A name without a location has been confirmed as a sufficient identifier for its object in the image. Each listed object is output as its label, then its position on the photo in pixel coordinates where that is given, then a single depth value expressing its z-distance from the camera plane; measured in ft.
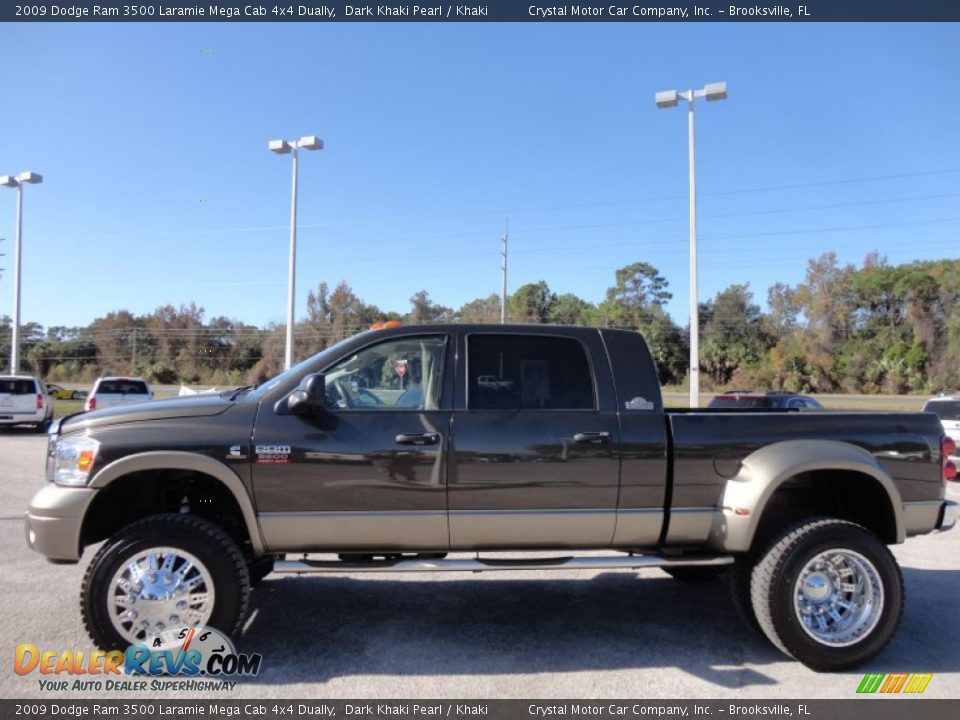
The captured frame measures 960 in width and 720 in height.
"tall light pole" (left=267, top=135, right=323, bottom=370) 67.87
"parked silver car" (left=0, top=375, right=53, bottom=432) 61.05
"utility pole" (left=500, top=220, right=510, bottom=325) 105.45
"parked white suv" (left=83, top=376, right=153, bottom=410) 56.39
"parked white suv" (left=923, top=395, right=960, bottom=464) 40.52
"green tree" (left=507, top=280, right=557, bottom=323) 242.37
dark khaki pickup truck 12.95
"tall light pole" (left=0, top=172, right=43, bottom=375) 86.33
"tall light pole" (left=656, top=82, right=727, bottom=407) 58.34
